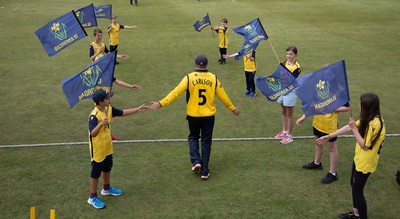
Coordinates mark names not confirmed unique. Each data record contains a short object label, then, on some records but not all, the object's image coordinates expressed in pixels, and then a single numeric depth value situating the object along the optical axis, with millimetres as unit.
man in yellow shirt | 8078
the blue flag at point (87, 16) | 13398
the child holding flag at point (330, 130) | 7988
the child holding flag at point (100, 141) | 7016
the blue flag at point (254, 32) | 11935
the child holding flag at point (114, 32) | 18047
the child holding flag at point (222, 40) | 17641
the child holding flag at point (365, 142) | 6367
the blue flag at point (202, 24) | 18578
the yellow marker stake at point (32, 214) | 6016
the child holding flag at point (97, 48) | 12461
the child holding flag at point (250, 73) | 13445
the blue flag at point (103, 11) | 17844
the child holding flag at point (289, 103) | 9523
